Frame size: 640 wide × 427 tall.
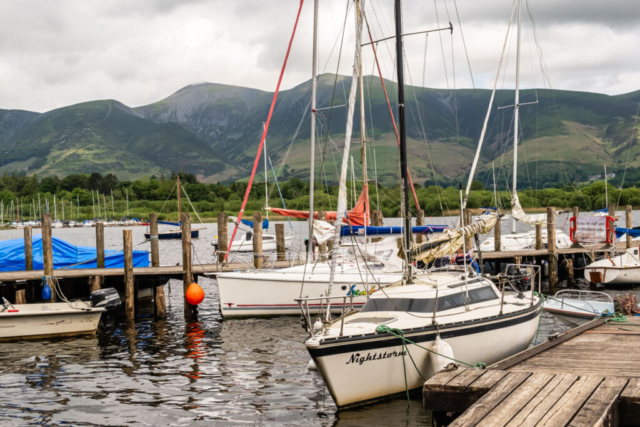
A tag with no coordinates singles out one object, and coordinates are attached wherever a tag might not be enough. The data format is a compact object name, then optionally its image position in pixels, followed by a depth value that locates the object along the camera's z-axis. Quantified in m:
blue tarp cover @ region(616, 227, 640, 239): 35.78
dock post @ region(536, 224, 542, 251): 34.17
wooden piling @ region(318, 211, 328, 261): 27.65
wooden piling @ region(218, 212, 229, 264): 25.75
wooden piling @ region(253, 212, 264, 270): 24.62
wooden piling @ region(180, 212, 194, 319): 23.98
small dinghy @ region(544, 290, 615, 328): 17.91
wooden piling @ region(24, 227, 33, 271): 26.05
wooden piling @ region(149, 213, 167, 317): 25.09
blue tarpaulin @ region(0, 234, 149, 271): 26.88
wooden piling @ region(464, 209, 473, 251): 28.02
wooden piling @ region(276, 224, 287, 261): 28.75
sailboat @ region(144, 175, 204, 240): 92.25
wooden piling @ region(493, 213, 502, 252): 34.50
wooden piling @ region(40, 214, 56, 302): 23.83
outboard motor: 22.11
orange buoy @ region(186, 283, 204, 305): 23.50
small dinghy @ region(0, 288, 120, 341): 20.42
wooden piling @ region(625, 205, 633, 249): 36.28
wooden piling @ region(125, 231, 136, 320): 23.42
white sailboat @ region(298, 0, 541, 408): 11.95
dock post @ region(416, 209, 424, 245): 29.83
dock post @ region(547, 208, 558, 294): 31.30
